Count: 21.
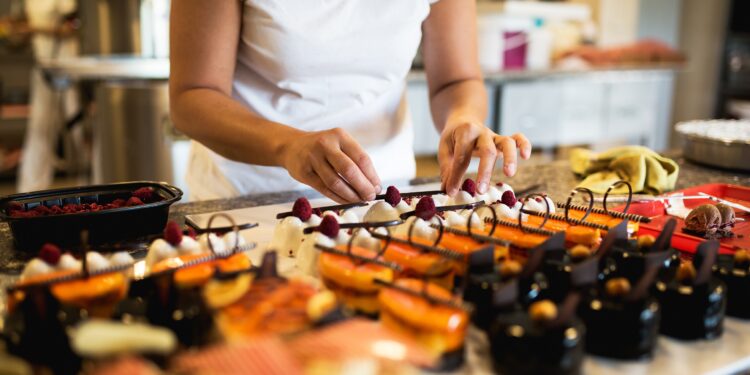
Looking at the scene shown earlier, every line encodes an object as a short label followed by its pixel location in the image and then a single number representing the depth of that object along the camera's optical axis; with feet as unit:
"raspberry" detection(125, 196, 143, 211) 3.84
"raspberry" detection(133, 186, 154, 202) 4.05
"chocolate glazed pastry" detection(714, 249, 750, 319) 3.10
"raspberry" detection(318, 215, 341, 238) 3.43
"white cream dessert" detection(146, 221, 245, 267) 3.18
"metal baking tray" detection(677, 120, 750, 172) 6.14
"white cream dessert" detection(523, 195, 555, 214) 4.10
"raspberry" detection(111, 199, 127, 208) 3.92
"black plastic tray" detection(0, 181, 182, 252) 3.57
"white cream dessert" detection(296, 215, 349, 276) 3.38
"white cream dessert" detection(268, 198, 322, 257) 3.72
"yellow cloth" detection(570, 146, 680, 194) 5.29
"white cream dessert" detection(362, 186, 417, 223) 3.97
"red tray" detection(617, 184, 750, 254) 3.79
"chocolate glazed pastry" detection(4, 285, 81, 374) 2.35
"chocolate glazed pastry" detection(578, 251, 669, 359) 2.59
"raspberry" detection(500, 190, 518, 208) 4.04
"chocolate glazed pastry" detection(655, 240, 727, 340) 2.81
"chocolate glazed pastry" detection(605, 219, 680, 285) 3.04
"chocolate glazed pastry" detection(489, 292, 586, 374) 2.36
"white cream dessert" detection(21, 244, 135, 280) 2.88
